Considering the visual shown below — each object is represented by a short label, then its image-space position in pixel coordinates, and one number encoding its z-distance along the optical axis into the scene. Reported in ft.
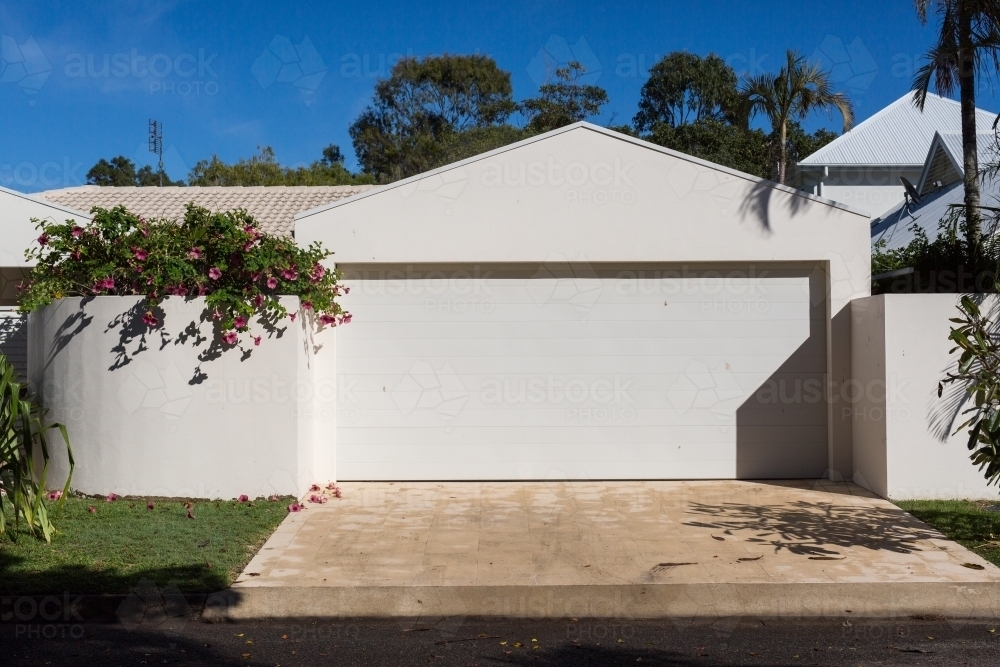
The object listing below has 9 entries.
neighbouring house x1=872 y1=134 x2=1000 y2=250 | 56.70
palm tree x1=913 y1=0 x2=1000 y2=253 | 35.40
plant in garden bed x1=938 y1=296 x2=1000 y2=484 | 23.84
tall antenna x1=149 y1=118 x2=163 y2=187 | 111.65
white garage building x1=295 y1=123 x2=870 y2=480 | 33.96
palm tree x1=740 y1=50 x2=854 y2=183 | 67.05
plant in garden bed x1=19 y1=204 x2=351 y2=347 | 30.40
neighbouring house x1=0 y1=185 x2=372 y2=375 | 36.19
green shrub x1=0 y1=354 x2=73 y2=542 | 24.86
